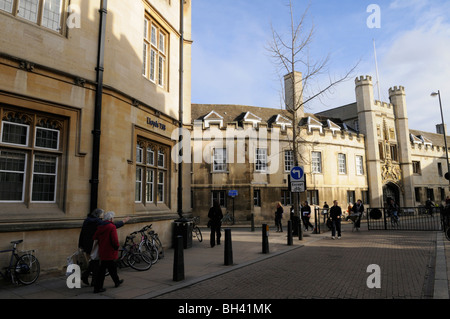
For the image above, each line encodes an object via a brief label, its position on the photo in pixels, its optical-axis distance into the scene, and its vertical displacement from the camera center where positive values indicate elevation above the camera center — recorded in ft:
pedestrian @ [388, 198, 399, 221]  57.99 -2.52
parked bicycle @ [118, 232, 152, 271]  25.38 -4.66
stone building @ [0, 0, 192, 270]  21.30 +6.94
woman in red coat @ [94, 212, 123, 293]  18.49 -2.80
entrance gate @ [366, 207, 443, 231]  56.49 -4.73
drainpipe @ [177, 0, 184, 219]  38.67 +10.45
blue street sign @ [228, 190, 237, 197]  82.89 +2.12
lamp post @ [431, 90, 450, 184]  86.17 +29.57
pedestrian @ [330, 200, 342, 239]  45.80 -2.88
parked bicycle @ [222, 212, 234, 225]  81.51 -5.20
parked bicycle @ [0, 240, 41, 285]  19.15 -4.11
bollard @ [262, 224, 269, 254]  32.50 -4.26
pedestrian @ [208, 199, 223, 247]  37.72 -2.14
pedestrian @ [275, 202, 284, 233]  59.99 -3.35
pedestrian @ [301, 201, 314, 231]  59.14 -2.85
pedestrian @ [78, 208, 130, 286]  20.51 -1.91
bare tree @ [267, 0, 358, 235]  52.19 +20.32
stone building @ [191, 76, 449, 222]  84.84 +13.71
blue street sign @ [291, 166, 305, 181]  41.34 +3.56
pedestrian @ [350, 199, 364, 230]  56.29 -3.22
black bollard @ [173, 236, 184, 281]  20.70 -4.14
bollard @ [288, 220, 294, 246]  37.86 -4.51
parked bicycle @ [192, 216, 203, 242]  42.64 -4.10
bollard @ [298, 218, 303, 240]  44.04 -4.88
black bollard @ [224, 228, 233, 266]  26.33 -4.58
